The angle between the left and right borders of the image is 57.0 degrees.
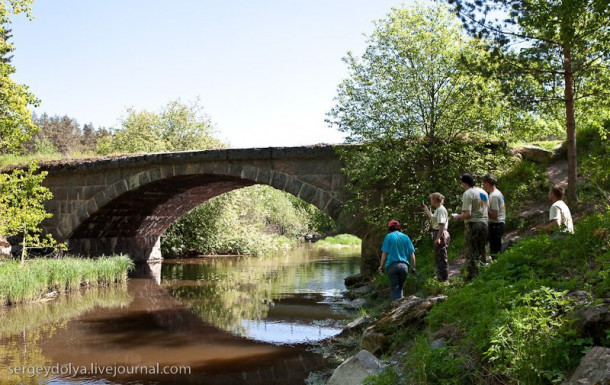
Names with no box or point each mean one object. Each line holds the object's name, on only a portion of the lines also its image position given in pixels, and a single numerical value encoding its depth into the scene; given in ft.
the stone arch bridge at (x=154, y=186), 47.03
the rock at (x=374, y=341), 19.48
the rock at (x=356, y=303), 34.72
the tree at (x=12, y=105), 42.75
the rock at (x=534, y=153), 39.83
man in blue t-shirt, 25.16
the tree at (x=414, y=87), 37.81
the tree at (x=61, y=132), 221.91
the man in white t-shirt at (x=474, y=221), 22.84
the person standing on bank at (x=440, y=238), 25.46
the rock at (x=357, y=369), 16.05
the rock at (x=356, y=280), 42.80
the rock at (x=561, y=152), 40.04
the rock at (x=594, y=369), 10.15
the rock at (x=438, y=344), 15.76
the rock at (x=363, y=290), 38.56
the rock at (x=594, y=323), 12.16
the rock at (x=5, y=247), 55.92
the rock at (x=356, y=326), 25.77
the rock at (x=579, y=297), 14.16
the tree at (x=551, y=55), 26.48
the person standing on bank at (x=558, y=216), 21.02
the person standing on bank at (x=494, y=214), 24.23
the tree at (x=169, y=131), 96.43
